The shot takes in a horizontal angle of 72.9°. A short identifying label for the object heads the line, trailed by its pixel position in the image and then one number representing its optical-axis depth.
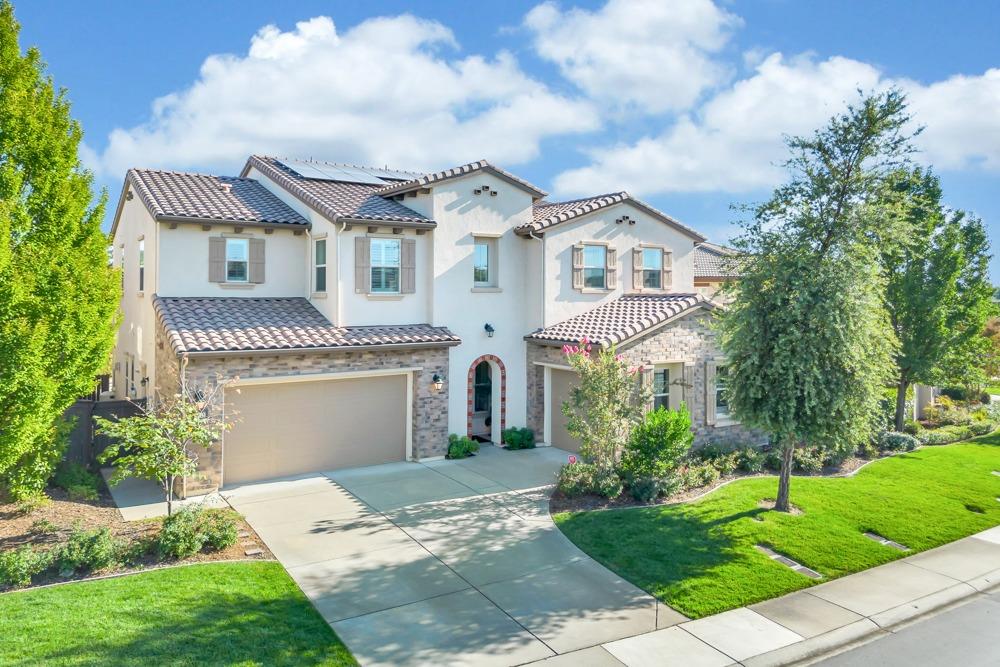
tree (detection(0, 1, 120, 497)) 11.62
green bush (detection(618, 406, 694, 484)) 14.84
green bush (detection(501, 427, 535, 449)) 19.08
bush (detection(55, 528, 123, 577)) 9.85
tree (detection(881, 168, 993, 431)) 22.11
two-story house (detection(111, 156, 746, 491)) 15.71
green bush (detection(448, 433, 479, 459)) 17.81
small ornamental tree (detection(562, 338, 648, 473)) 14.54
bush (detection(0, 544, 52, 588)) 9.32
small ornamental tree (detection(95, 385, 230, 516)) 11.12
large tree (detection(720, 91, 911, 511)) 12.65
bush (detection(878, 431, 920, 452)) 20.08
